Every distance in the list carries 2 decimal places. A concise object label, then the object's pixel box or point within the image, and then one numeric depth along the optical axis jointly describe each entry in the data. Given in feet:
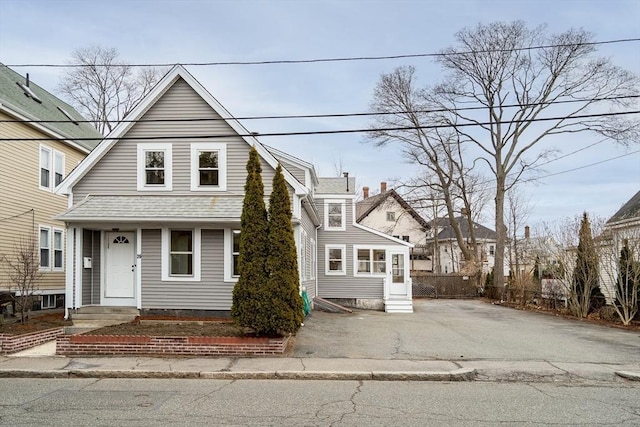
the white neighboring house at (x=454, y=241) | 206.31
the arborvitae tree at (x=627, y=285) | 57.67
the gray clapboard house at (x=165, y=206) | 51.34
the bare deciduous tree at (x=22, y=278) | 45.37
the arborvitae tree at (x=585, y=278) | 64.34
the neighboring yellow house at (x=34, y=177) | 57.82
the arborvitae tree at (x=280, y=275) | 38.14
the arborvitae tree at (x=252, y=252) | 38.45
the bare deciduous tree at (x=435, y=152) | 121.90
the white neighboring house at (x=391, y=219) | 177.88
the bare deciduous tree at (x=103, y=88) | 116.88
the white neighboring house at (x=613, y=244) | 59.52
